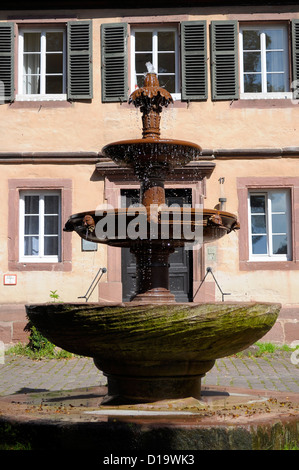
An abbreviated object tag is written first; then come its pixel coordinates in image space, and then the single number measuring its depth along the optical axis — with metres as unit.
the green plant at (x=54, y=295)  11.89
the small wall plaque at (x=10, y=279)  12.44
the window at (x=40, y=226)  12.75
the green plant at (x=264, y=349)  11.32
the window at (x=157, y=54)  13.13
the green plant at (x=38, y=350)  11.27
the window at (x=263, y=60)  13.04
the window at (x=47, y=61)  12.91
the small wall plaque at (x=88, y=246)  12.48
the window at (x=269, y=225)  12.65
